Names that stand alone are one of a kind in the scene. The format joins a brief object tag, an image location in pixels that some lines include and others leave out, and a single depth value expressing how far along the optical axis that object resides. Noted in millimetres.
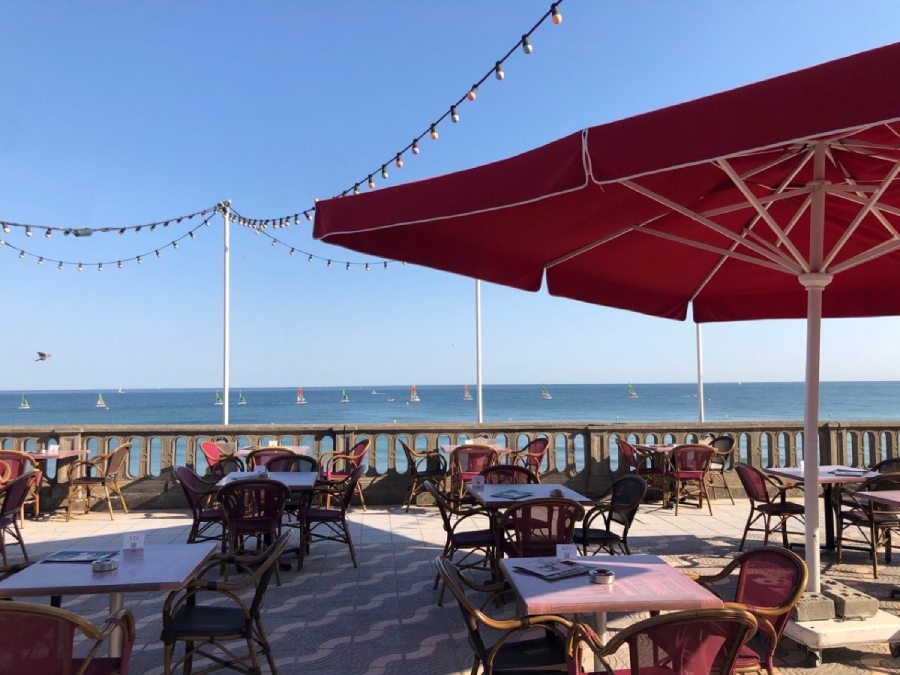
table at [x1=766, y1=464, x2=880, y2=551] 5625
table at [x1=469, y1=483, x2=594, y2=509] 4719
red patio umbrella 2115
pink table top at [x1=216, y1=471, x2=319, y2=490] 5776
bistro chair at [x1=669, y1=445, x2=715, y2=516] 7918
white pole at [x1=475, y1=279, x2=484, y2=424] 13430
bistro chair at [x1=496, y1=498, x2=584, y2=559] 4230
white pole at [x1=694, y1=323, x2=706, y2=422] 12956
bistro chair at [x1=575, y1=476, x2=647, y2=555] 4867
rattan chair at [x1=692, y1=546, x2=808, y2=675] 2711
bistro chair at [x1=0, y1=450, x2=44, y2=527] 7164
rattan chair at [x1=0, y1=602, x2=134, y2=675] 2318
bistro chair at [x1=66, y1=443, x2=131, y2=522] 7742
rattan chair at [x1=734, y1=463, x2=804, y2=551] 5738
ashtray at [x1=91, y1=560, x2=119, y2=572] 3064
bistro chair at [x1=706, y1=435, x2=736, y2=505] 8867
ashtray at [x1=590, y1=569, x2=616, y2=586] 2842
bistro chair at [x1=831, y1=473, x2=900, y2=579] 5340
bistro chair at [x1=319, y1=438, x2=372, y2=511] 7938
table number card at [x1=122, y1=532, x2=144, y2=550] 3416
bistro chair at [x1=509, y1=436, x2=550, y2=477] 8547
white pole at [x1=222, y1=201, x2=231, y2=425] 12711
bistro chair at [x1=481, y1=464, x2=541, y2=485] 5879
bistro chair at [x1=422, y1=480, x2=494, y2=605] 4827
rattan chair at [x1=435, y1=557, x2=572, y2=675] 2633
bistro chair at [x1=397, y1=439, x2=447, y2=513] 8516
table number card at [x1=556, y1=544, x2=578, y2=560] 3317
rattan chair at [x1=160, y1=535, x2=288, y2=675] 3145
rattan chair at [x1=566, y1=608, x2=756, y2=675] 2229
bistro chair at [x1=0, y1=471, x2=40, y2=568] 5566
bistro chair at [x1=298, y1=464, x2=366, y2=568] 5789
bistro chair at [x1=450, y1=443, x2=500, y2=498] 8102
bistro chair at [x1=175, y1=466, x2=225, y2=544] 5628
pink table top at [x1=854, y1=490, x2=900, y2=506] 4832
